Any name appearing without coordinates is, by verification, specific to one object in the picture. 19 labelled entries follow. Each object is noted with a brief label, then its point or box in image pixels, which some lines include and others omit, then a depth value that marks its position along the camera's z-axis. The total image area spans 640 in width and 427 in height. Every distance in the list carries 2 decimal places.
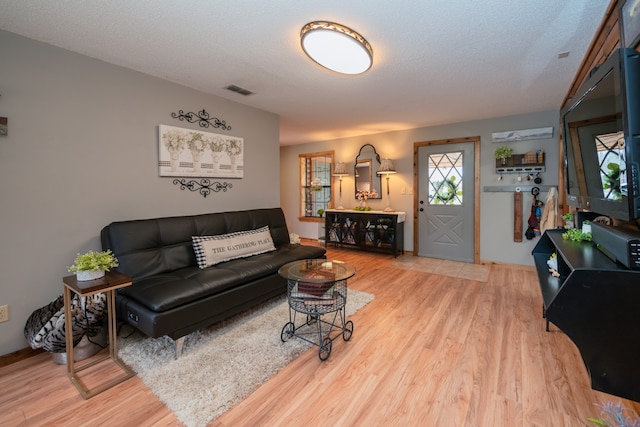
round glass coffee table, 2.11
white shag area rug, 1.62
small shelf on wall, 3.97
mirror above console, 5.47
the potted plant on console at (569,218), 2.44
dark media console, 0.95
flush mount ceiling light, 1.89
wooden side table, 1.72
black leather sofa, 2.01
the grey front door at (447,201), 4.59
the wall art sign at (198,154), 2.88
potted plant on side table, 1.84
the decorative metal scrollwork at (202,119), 3.00
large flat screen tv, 1.05
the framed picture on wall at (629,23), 1.26
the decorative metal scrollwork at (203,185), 3.05
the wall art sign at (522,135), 3.96
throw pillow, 2.74
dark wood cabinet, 4.98
